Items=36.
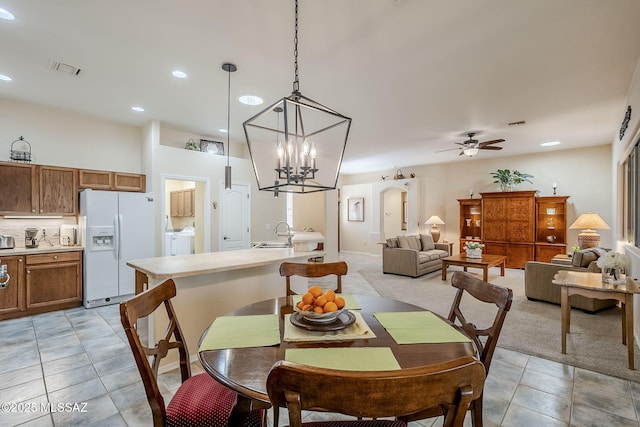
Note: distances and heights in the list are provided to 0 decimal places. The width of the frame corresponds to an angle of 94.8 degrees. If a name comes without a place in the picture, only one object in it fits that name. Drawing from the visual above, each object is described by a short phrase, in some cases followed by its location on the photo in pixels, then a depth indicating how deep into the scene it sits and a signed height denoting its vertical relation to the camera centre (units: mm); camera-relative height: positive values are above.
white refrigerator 4215 -410
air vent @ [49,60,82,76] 3018 +1533
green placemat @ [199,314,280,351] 1243 -556
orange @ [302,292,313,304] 1444 -428
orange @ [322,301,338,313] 1393 -453
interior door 5488 -91
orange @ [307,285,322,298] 1480 -406
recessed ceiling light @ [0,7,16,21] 2246 +1544
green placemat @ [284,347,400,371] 1047 -548
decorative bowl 1386 -496
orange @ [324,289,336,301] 1445 -412
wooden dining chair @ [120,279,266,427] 1126 -821
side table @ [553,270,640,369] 2453 -714
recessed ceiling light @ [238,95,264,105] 3793 +1486
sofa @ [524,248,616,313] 3799 -989
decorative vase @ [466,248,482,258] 5703 -799
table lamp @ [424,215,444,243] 7963 -343
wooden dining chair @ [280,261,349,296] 2180 -428
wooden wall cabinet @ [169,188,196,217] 6833 +250
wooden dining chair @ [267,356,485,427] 658 -401
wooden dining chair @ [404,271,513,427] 1286 -539
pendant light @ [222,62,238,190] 2984 +1488
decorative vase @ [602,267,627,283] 2746 -613
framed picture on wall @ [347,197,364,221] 9930 +107
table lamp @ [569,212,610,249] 5078 -264
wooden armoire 6762 -318
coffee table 5227 -936
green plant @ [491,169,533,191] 7086 +819
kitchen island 2445 -665
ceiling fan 5345 +1236
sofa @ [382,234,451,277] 6066 -959
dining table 1056 -558
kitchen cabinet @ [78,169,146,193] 4450 +510
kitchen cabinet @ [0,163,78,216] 3891 +320
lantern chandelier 1804 +1230
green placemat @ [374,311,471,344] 1296 -560
